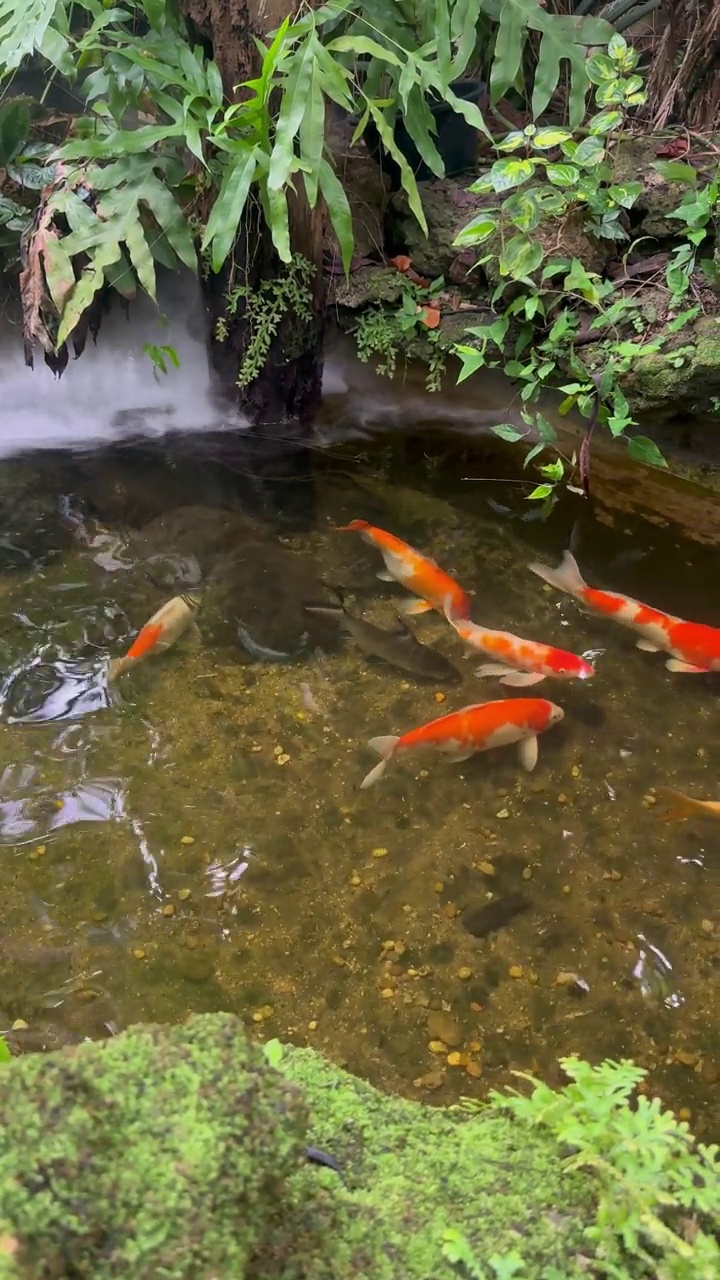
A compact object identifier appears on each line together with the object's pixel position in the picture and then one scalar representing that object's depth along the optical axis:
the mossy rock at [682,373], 3.96
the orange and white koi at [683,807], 2.98
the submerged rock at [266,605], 3.77
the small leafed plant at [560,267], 3.60
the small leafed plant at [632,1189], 1.02
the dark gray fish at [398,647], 3.63
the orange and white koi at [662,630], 3.42
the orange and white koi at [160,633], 3.54
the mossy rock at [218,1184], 0.85
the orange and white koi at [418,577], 3.76
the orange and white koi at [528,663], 3.43
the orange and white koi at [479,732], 3.10
